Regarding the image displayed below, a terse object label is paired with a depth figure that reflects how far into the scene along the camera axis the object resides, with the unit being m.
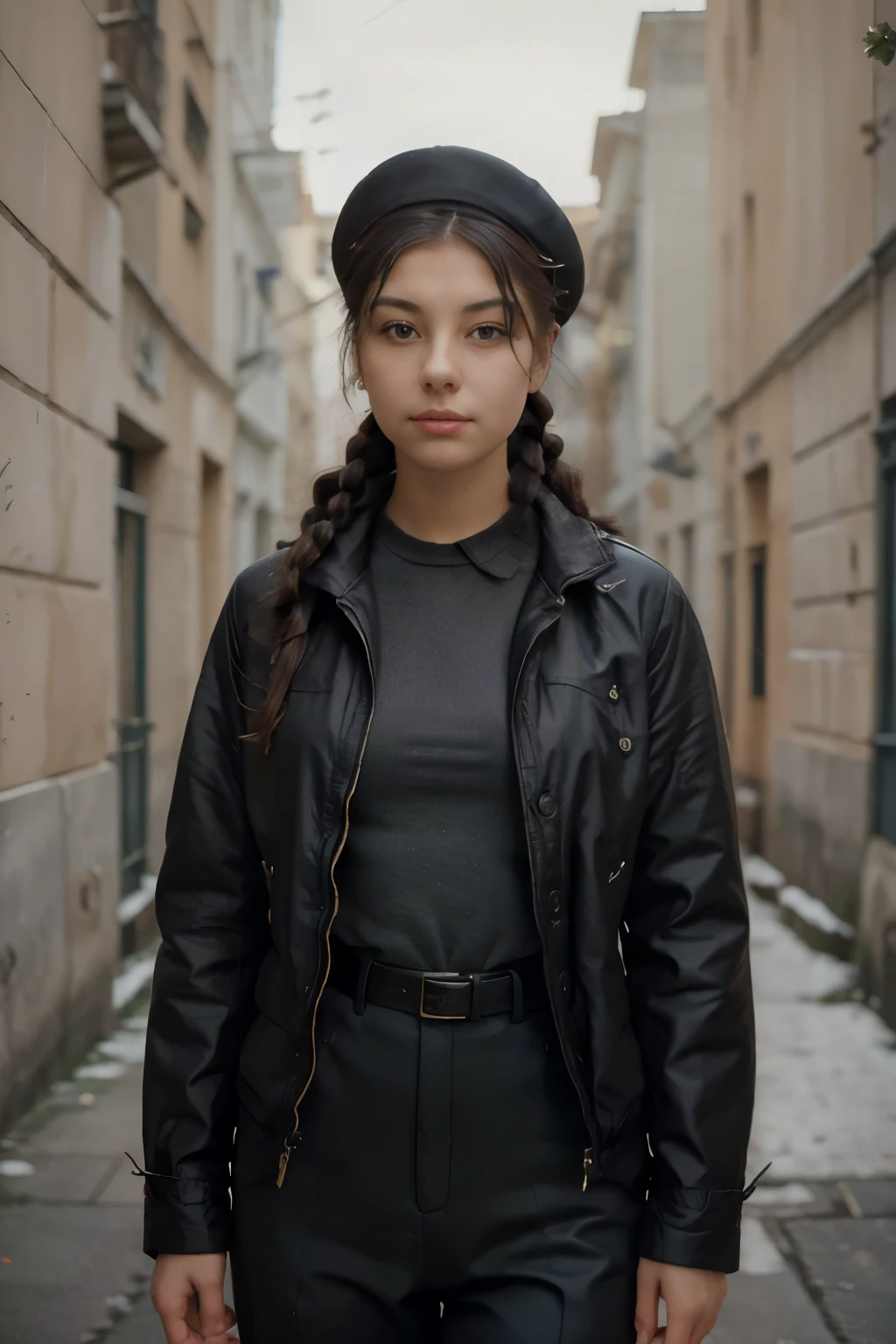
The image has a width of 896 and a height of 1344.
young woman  1.37
